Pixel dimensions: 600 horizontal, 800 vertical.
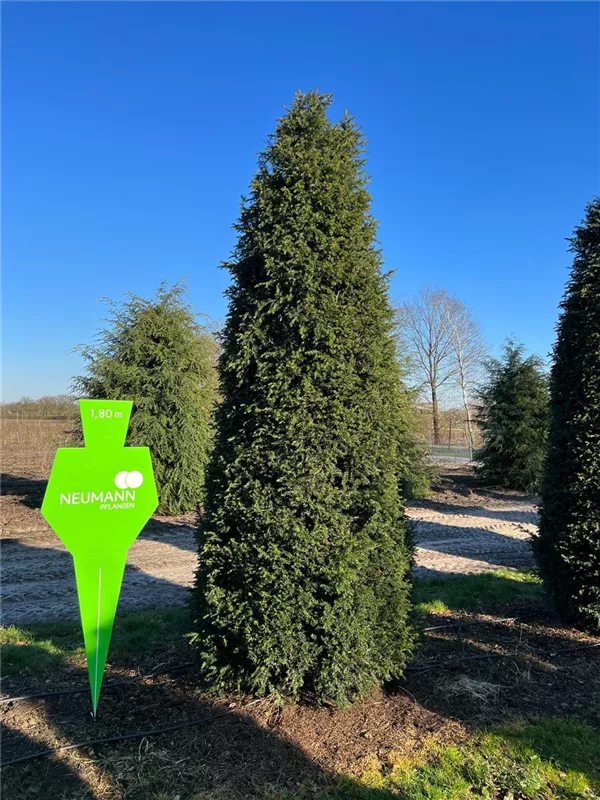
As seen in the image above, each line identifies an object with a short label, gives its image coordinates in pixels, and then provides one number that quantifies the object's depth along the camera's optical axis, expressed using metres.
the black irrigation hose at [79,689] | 3.51
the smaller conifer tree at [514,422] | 16.19
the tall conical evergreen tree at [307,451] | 3.12
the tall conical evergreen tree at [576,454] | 4.60
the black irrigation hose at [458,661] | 3.91
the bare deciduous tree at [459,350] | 36.00
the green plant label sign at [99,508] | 3.20
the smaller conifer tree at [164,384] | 10.75
